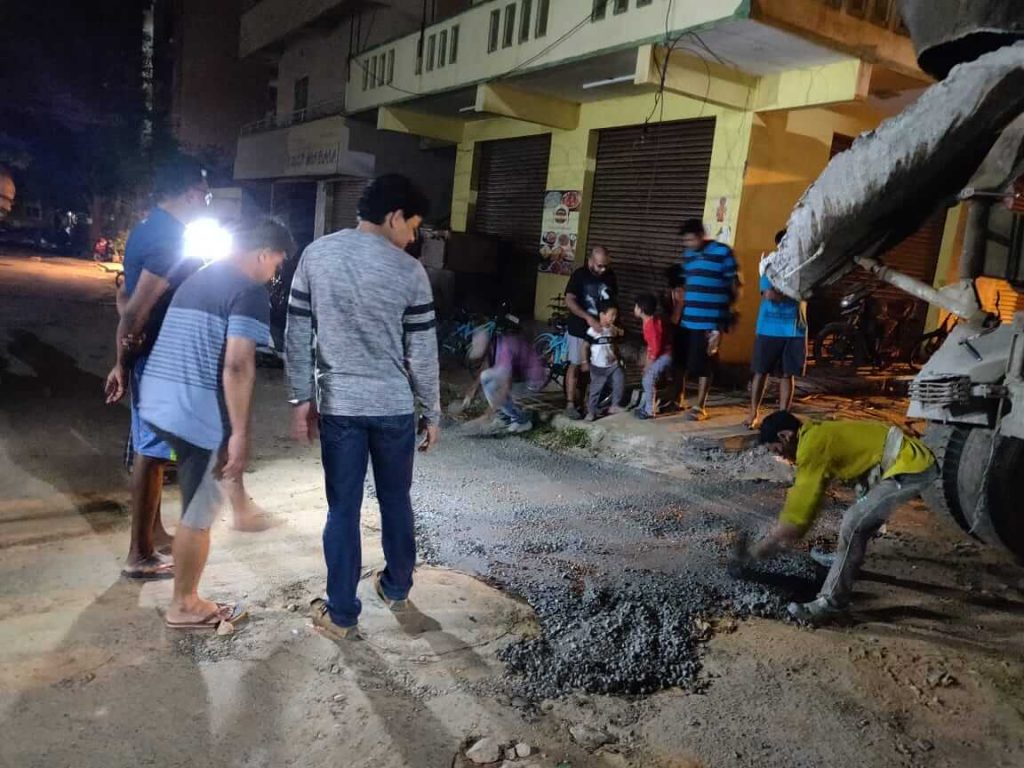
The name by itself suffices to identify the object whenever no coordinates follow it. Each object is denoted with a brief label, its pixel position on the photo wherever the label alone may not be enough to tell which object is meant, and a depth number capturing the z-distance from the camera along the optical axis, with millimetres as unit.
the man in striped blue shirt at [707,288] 7016
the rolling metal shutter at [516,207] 13094
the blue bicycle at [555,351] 8930
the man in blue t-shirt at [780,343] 6699
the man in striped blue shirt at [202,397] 3160
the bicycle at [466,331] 9719
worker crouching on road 3664
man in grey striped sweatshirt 3078
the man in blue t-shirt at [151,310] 3613
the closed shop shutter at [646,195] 9938
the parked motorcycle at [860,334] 10289
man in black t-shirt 7441
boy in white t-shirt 7340
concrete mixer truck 3635
